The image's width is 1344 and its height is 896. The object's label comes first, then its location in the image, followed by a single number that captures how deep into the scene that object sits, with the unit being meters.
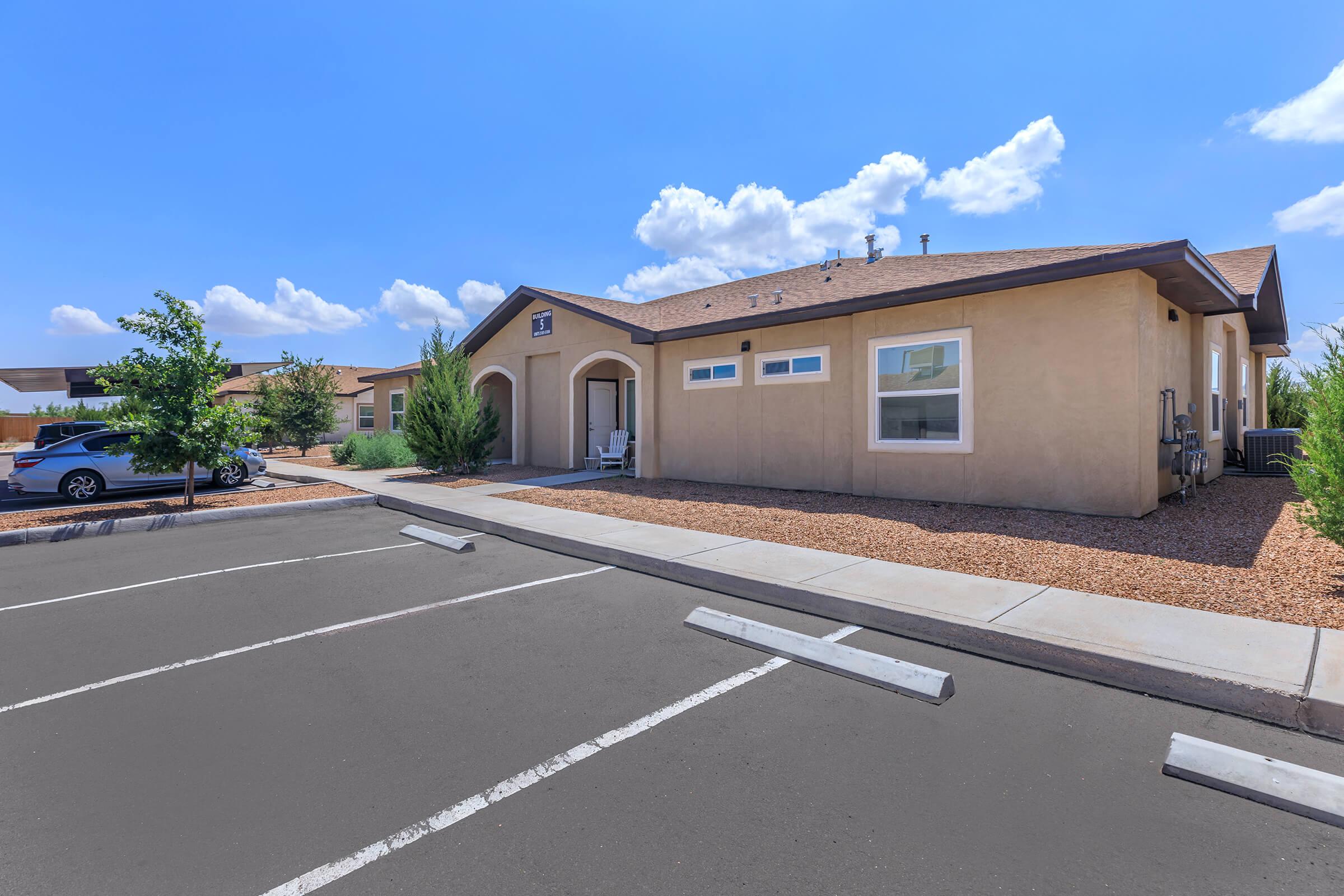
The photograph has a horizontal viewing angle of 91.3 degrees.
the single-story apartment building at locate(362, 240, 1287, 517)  8.97
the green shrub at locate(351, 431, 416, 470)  19.72
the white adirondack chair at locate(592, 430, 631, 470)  17.06
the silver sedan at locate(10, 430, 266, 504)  12.93
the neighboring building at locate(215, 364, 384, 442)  35.03
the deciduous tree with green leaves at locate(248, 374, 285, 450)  24.84
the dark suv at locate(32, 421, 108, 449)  22.58
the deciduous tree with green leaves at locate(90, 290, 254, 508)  11.27
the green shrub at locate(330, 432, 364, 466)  21.56
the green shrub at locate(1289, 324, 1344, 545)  5.85
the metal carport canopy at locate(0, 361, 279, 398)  24.11
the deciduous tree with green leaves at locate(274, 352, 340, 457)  24.80
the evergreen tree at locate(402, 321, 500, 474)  16.78
